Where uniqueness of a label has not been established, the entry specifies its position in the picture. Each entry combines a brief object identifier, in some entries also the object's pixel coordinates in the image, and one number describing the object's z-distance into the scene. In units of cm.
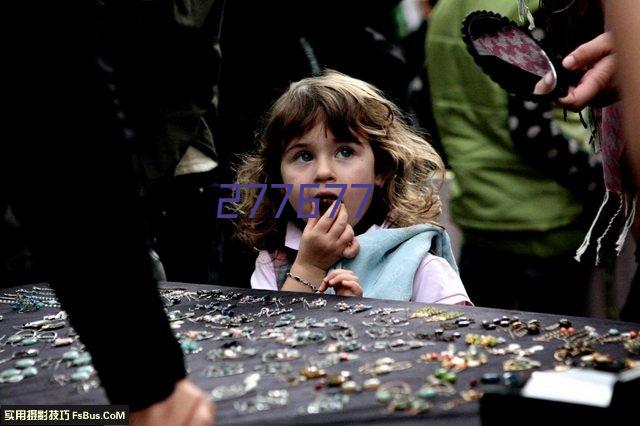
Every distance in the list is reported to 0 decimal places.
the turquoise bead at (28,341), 226
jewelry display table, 203
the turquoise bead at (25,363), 219
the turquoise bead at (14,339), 227
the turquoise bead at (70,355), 219
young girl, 252
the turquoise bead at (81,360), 218
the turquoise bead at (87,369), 215
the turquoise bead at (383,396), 203
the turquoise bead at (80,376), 214
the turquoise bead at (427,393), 203
